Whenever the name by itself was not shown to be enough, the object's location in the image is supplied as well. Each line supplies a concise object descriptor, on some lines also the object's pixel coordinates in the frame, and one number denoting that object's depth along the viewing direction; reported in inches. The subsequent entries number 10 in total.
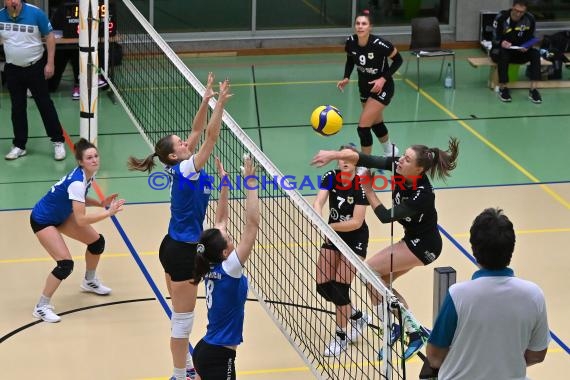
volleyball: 800.3
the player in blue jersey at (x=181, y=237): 606.5
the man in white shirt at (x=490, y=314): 381.8
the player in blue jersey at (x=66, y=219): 691.2
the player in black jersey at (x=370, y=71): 968.5
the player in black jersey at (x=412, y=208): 607.7
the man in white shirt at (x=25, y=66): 992.4
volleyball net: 562.5
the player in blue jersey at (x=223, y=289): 519.0
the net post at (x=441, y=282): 446.0
